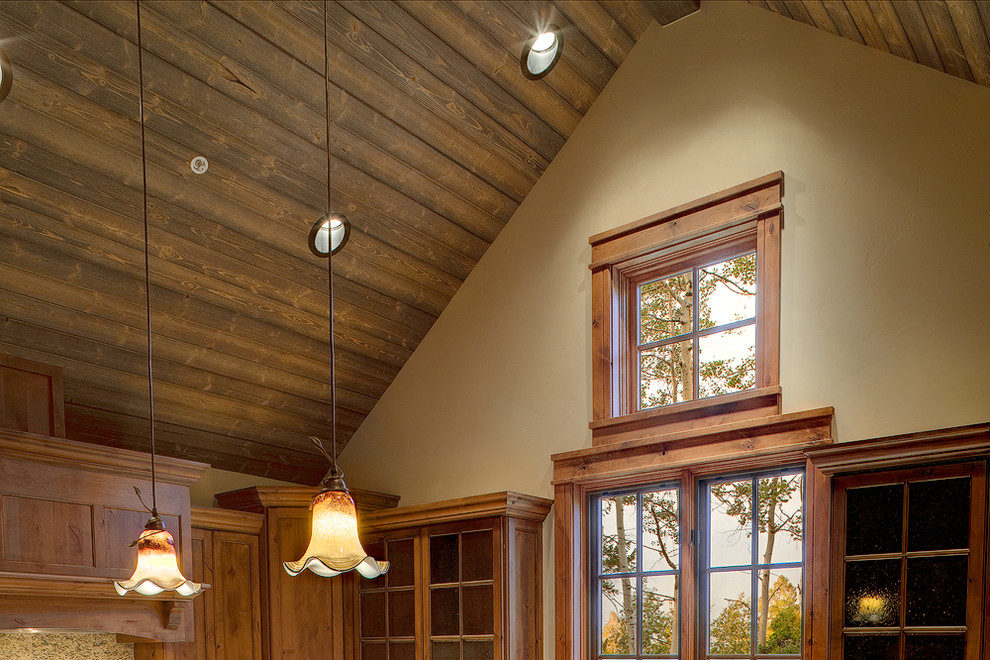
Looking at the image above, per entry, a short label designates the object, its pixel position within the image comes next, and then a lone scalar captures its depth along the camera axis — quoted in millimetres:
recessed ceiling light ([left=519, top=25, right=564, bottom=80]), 4184
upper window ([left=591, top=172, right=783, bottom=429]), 3918
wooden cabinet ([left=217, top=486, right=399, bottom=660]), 4824
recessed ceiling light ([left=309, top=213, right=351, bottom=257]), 4473
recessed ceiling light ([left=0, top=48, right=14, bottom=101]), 3293
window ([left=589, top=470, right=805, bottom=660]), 3715
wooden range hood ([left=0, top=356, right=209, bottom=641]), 3736
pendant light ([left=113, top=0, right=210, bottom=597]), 2955
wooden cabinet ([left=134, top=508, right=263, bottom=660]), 4602
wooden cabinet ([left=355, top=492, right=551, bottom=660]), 4301
